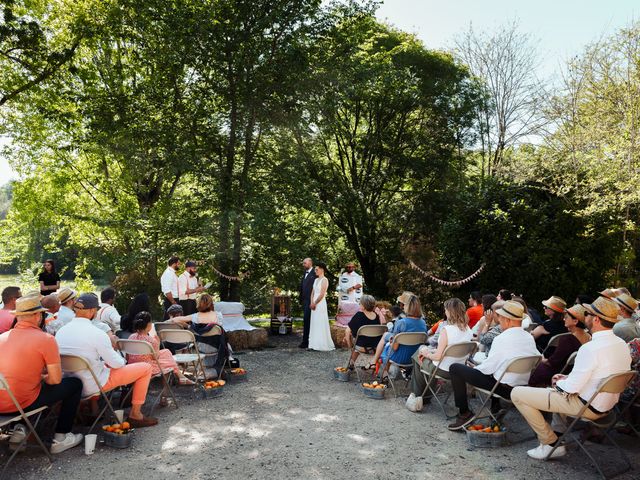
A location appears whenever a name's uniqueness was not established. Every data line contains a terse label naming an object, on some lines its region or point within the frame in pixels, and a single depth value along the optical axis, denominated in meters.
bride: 10.80
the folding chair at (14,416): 4.27
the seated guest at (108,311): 7.51
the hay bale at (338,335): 11.05
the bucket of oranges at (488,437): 5.17
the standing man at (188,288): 10.80
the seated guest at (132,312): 7.07
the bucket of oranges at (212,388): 6.92
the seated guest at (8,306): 6.13
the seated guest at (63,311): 6.65
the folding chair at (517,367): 5.16
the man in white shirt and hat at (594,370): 4.45
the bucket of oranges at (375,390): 6.98
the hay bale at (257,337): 11.00
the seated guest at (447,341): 6.15
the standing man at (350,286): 11.77
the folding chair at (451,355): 6.03
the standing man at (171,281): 10.49
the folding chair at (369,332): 7.78
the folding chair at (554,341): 5.69
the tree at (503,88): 24.36
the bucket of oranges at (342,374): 8.01
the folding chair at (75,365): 5.00
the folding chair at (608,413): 4.36
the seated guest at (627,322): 5.90
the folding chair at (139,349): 5.96
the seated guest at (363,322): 8.12
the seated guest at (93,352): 5.24
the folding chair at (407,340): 6.88
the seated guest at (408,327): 7.10
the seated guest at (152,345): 6.27
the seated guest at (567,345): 5.55
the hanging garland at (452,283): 12.86
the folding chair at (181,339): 6.79
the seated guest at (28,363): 4.46
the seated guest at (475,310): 8.55
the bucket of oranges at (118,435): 5.04
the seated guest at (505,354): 5.32
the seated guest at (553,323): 6.67
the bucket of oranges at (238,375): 8.00
